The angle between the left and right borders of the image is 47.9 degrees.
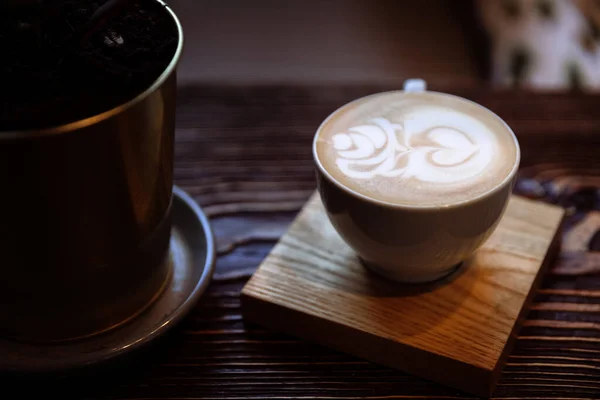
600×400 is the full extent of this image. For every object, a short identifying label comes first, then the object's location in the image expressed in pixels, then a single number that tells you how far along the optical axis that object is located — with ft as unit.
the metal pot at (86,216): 1.55
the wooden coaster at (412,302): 1.92
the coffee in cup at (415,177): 1.83
